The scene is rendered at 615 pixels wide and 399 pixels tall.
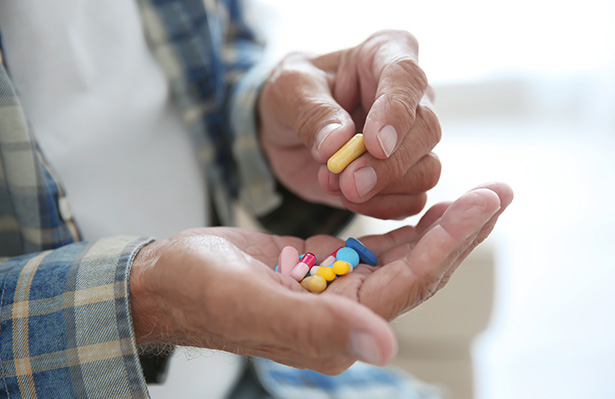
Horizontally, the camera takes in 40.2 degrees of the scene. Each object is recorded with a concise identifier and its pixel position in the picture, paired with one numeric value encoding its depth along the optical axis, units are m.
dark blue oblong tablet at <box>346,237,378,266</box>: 0.41
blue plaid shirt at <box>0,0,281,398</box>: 0.37
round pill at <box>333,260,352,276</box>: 0.40
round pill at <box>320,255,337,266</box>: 0.41
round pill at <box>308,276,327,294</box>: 0.39
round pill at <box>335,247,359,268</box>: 0.41
